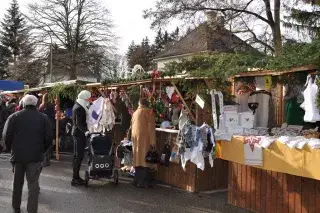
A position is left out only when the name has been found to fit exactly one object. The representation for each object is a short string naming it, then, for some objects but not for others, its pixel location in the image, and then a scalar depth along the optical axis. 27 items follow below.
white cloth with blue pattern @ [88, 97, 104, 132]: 9.56
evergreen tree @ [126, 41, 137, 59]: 62.11
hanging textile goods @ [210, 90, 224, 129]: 6.89
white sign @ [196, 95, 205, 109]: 7.04
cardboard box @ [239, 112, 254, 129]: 6.81
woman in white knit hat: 7.95
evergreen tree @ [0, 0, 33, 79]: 49.56
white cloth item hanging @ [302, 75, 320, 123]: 5.24
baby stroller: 7.95
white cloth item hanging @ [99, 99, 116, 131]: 9.57
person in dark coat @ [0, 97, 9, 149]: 12.04
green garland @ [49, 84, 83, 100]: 10.78
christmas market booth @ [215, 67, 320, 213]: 5.36
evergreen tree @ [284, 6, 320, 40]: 18.92
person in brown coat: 7.98
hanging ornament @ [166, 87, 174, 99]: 7.82
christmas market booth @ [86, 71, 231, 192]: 7.00
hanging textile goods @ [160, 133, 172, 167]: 7.91
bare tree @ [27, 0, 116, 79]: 34.62
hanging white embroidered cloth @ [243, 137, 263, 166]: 5.88
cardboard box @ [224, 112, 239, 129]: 6.84
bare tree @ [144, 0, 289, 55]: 20.81
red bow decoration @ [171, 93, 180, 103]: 7.85
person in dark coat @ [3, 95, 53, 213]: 5.62
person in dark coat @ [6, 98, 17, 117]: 12.77
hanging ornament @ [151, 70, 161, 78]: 7.80
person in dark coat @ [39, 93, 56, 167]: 11.36
